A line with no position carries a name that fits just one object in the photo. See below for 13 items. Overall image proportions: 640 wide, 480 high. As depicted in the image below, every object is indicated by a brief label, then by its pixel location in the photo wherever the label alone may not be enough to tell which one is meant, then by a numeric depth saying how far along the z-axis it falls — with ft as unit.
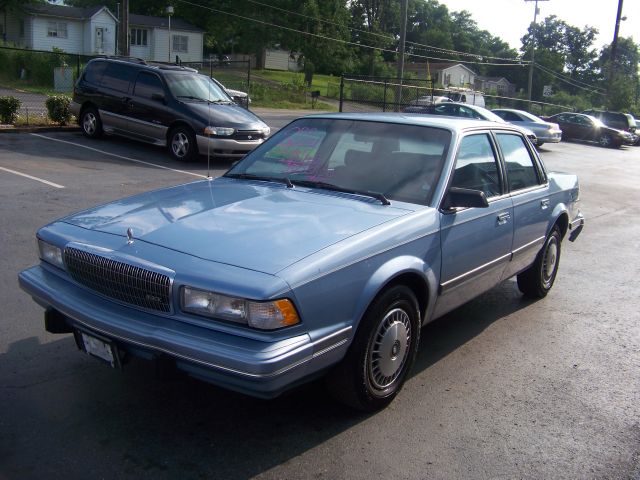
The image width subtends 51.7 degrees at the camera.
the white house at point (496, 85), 296.63
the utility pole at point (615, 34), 144.66
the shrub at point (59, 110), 51.96
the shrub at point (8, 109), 49.39
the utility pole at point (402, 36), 98.84
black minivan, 43.27
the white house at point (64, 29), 166.20
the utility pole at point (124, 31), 74.38
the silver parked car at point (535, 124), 79.20
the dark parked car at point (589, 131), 102.12
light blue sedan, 10.12
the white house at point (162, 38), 187.83
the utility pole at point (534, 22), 158.62
